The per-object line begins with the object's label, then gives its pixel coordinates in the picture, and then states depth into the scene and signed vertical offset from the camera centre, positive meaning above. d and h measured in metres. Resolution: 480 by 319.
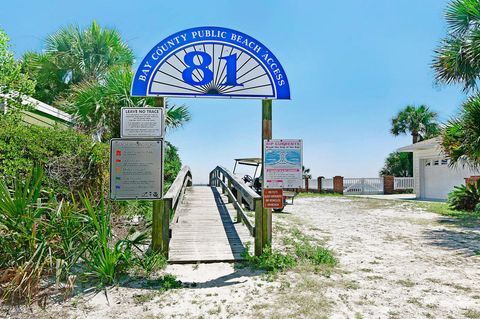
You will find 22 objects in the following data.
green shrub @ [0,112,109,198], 6.04 +0.44
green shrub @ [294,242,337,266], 5.43 -1.21
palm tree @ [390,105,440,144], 31.70 +5.71
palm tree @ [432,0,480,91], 9.45 +3.97
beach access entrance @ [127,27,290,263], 5.43 +1.68
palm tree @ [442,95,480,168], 8.51 +1.32
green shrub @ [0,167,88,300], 4.03 -0.78
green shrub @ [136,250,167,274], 4.90 -1.20
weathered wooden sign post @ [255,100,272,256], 5.50 -0.60
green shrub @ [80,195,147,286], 4.45 -1.00
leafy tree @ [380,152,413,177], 32.06 +1.68
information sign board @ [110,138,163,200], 5.17 +0.18
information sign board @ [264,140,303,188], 5.50 +0.31
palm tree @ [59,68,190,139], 10.16 +2.35
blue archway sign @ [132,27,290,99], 5.45 +1.82
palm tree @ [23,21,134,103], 16.94 +6.21
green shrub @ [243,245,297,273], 5.10 -1.22
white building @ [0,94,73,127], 11.44 +2.43
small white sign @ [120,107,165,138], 5.23 +0.90
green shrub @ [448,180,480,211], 12.45 -0.54
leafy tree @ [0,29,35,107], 10.29 +3.06
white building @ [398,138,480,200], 17.27 +0.53
